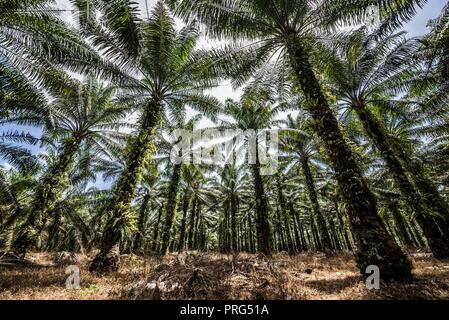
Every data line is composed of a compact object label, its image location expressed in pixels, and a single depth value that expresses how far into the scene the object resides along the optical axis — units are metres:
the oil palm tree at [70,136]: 9.64
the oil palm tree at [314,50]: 5.20
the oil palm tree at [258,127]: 12.95
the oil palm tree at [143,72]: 7.84
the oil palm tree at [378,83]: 9.05
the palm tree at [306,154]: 15.73
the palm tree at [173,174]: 14.19
